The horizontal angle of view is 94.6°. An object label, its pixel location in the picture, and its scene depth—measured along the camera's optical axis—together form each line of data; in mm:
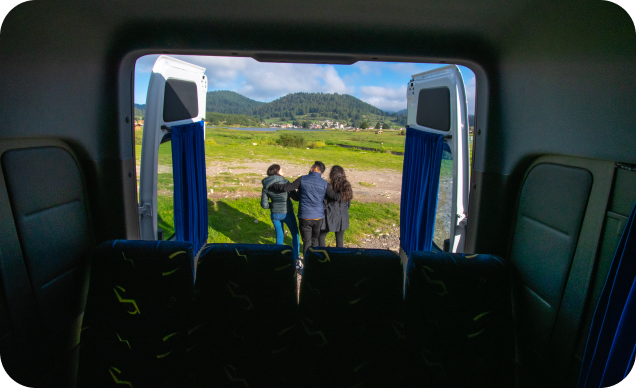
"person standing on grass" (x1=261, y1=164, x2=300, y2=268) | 4152
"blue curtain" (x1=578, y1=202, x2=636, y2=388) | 993
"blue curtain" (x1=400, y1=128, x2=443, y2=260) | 2926
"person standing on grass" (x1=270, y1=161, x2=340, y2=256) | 3885
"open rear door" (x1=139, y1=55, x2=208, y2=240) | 2596
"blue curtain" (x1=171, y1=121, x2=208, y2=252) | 3330
